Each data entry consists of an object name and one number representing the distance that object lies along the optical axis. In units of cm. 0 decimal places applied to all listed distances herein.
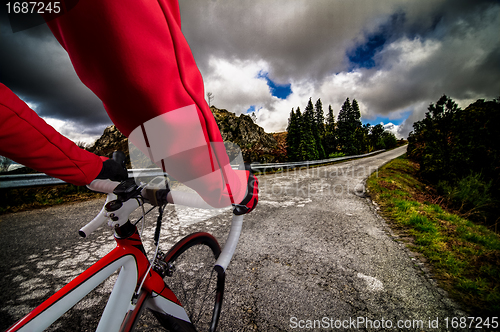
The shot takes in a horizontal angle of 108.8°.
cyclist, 39
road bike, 81
